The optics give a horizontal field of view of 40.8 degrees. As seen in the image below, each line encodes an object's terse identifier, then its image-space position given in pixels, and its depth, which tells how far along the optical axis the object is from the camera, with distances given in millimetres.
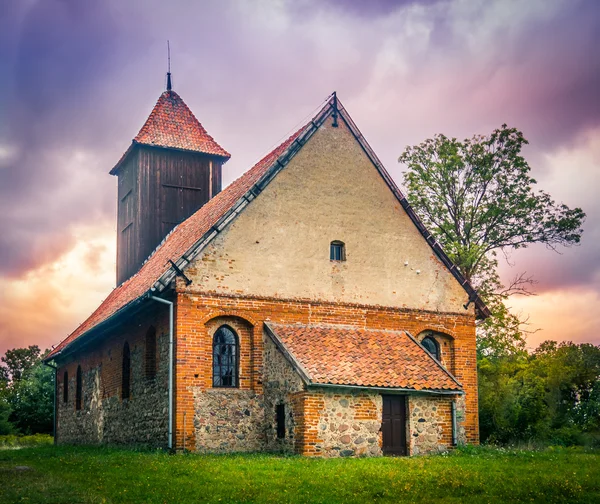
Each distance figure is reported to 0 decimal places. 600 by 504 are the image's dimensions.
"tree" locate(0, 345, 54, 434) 46438
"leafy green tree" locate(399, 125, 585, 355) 33281
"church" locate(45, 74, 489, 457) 20609
